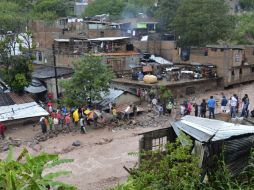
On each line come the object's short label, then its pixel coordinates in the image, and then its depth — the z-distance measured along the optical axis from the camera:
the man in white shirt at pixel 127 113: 24.10
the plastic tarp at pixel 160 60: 37.38
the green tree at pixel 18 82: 27.28
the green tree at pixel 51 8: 60.06
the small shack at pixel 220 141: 8.91
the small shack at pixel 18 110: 23.98
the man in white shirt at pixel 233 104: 21.73
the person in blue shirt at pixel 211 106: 21.47
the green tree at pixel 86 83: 24.38
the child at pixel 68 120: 22.59
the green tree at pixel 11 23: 35.94
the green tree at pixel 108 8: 63.09
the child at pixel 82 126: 22.02
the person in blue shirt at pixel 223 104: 22.71
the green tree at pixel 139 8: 60.59
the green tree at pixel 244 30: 45.47
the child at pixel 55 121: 22.58
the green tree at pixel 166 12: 45.55
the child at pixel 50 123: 22.69
